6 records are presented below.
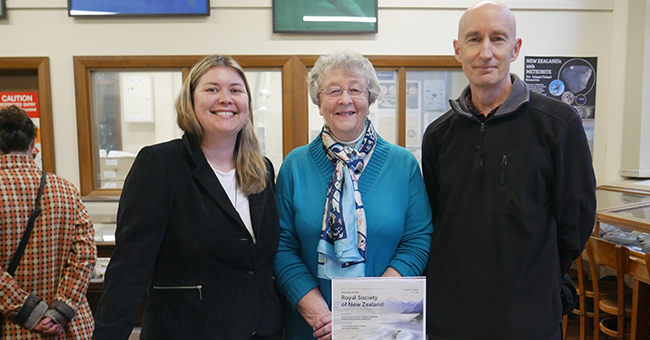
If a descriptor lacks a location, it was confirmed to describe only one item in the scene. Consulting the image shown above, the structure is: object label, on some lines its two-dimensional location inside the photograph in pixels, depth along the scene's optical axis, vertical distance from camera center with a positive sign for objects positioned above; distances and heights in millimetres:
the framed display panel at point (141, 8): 3596 +1135
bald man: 1344 -251
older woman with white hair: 1491 -283
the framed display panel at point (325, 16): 3631 +1062
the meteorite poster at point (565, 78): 3830 +512
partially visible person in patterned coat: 1924 -567
